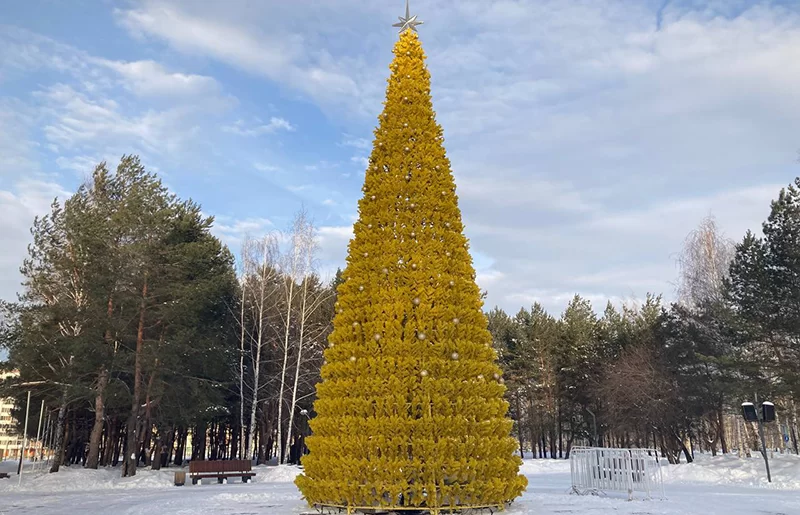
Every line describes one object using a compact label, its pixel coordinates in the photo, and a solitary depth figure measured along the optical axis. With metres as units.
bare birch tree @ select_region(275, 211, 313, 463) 27.36
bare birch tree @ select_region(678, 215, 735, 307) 29.73
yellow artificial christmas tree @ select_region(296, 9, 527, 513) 8.00
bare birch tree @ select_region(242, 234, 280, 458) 28.56
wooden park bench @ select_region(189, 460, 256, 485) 19.92
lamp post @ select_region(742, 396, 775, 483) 17.28
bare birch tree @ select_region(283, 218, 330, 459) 26.69
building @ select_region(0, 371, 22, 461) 33.58
